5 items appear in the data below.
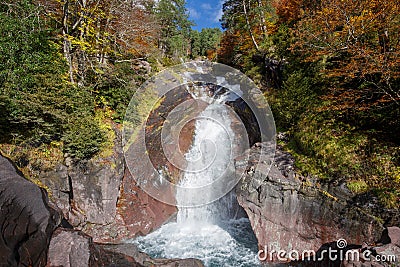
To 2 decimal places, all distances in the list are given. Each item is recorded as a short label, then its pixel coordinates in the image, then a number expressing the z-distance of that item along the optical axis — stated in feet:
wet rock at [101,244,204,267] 19.65
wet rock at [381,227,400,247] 16.09
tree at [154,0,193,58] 92.53
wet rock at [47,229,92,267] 13.85
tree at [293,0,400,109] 19.77
